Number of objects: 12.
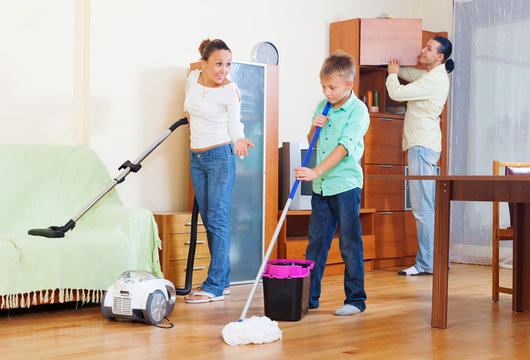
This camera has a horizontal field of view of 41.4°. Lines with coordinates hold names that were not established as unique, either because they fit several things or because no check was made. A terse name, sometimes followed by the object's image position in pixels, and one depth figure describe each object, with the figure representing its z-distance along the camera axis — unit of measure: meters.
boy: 3.22
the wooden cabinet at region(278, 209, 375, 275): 4.66
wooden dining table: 2.85
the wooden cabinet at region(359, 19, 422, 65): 5.22
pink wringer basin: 3.05
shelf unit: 5.25
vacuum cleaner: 2.98
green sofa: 3.13
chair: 3.71
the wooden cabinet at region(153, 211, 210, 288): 4.06
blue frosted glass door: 4.38
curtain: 5.40
